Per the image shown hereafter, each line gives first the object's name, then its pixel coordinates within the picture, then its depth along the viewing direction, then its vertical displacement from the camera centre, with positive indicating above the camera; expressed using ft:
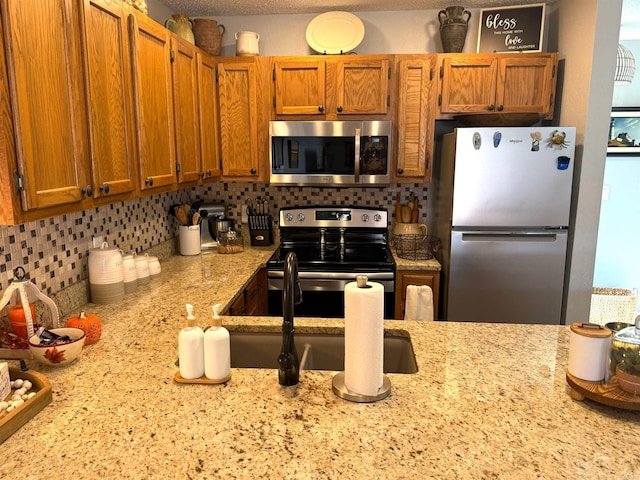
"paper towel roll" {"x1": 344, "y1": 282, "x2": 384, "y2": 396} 3.84 -1.45
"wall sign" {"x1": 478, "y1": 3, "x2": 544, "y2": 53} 9.91 +2.86
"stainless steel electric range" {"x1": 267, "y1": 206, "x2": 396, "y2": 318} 9.61 -2.01
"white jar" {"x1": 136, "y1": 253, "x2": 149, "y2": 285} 7.66 -1.75
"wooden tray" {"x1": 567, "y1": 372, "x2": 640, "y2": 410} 3.80 -1.87
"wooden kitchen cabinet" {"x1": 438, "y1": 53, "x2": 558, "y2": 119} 9.84 +1.70
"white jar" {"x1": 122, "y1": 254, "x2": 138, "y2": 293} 7.31 -1.73
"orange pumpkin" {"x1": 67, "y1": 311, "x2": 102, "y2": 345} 5.25 -1.83
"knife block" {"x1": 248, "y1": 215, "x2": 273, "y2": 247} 11.25 -1.59
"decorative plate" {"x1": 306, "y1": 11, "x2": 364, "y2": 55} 10.52 +2.93
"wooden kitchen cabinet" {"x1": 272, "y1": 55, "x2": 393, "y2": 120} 10.09 +1.67
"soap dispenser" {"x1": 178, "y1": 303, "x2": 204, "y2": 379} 4.26 -1.71
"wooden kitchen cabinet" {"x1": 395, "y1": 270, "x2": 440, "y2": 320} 9.77 -2.42
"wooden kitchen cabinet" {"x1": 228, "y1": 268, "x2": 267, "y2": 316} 7.90 -2.49
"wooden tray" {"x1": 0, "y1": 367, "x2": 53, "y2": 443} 3.60 -1.97
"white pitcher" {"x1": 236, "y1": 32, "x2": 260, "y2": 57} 10.41 +2.62
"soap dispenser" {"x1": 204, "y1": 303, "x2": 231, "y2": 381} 4.28 -1.72
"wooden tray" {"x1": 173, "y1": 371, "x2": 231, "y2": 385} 4.37 -2.01
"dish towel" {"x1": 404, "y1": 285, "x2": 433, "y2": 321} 9.56 -2.81
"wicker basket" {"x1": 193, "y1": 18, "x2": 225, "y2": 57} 10.31 +2.80
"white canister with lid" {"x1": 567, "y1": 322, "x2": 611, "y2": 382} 3.96 -1.58
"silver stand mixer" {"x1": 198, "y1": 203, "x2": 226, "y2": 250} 10.90 -1.45
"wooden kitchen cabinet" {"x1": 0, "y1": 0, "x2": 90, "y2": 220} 4.26 +0.50
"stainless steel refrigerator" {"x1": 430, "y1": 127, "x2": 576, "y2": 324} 9.07 -1.14
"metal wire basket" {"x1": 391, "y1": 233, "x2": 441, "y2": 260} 10.55 -1.85
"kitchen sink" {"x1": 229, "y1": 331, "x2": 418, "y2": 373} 5.78 -2.33
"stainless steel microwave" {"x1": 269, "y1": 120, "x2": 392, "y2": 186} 10.01 +0.24
